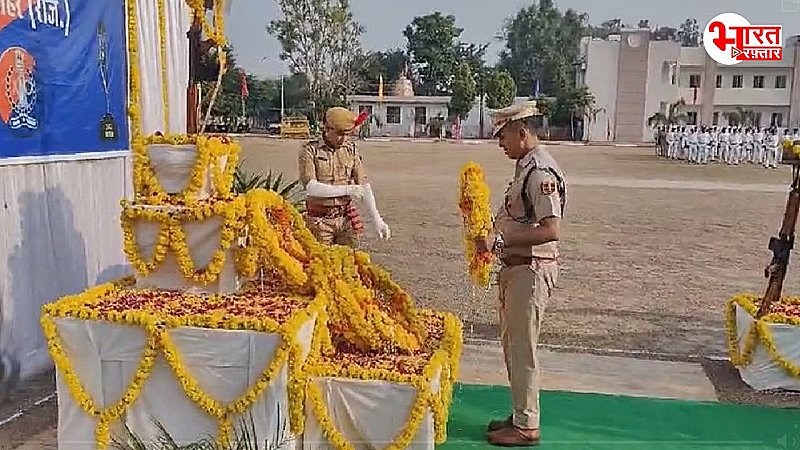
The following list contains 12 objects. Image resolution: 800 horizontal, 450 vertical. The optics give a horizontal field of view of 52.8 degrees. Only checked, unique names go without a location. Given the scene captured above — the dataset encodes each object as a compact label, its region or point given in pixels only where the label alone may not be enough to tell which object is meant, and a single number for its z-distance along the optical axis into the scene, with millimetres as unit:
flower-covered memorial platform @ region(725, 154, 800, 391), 3729
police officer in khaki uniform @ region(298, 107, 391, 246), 3619
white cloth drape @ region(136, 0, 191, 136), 4625
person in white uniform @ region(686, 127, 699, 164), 17484
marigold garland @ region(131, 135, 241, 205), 2887
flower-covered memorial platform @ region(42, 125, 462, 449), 2525
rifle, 3748
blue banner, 3453
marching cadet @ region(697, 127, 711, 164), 17375
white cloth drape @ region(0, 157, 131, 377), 3512
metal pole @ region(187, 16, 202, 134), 3557
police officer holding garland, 2896
